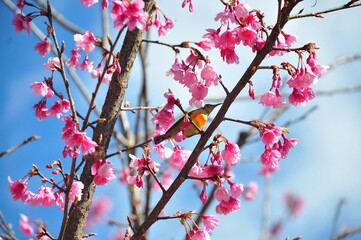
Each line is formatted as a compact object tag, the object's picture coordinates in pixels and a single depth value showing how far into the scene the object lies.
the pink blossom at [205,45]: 4.67
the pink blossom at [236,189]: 4.37
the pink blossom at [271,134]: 4.11
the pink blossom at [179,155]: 4.96
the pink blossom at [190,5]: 5.08
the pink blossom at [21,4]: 4.84
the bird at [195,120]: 4.40
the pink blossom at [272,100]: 4.39
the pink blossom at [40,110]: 4.80
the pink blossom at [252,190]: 11.24
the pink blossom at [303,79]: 4.15
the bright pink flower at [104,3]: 4.78
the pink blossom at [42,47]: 4.97
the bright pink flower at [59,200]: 4.55
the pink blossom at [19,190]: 4.65
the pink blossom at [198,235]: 4.28
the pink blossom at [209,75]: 4.25
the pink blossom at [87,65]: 5.11
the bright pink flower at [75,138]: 3.90
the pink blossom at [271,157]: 4.30
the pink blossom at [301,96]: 4.32
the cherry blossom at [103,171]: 4.17
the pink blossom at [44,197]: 4.50
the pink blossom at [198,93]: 4.32
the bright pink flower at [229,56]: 4.43
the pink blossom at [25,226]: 7.50
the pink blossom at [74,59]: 5.03
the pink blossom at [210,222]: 4.55
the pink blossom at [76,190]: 4.32
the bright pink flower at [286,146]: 4.42
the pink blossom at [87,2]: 4.62
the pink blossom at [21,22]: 4.88
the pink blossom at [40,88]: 4.69
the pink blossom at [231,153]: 4.29
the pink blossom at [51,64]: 4.72
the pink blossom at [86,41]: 4.54
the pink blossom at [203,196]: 4.46
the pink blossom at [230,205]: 4.43
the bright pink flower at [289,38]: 4.50
